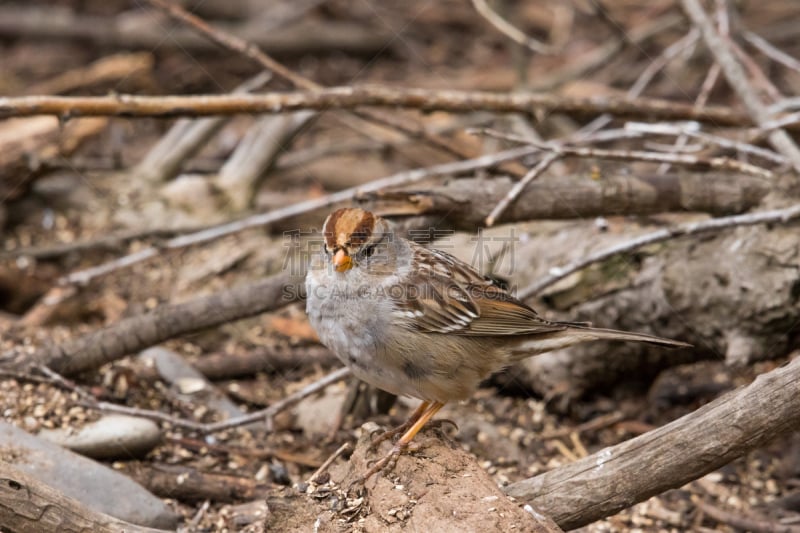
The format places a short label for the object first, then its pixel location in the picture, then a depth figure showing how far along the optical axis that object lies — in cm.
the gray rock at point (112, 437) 645
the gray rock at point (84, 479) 573
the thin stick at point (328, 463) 559
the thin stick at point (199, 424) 649
